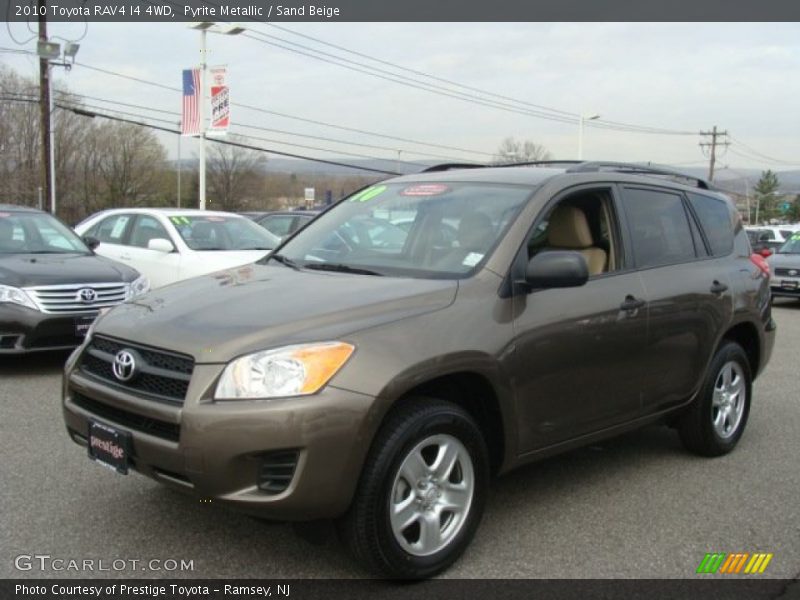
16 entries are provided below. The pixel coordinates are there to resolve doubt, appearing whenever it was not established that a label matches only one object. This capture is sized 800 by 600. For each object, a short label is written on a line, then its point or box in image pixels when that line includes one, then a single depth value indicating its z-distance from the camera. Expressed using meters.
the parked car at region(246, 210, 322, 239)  15.59
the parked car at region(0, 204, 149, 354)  6.96
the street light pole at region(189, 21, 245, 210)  21.56
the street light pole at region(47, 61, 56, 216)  22.70
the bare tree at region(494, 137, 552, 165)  64.06
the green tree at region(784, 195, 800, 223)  97.12
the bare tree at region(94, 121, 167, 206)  71.12
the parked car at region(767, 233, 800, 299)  15.80
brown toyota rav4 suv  2.90
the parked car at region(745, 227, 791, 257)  23.29
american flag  21.72
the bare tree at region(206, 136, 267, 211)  85.44
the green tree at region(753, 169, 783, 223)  104.94
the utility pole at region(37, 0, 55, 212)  22.41
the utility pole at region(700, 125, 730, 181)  74.31
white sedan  9.27
